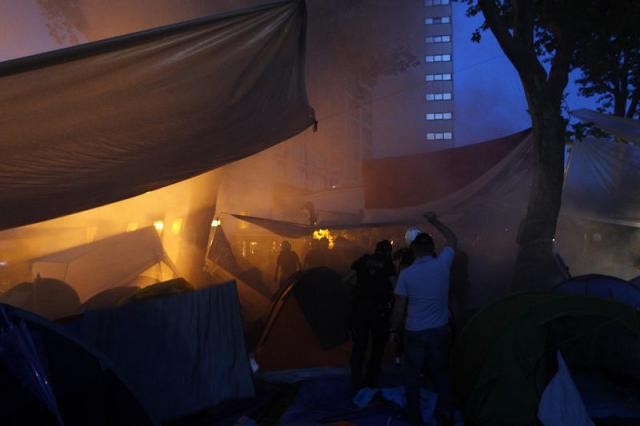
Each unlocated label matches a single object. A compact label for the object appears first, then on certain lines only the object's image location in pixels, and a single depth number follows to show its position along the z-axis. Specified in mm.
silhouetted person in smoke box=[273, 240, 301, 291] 9883
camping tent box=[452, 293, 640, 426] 3773
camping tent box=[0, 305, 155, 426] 2264
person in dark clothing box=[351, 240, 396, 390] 4652
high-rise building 39969
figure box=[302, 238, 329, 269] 9953
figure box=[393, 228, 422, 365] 4410
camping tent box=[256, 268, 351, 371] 5836
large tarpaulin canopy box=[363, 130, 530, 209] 10141
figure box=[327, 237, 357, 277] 9766
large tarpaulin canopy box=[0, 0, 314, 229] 2572
